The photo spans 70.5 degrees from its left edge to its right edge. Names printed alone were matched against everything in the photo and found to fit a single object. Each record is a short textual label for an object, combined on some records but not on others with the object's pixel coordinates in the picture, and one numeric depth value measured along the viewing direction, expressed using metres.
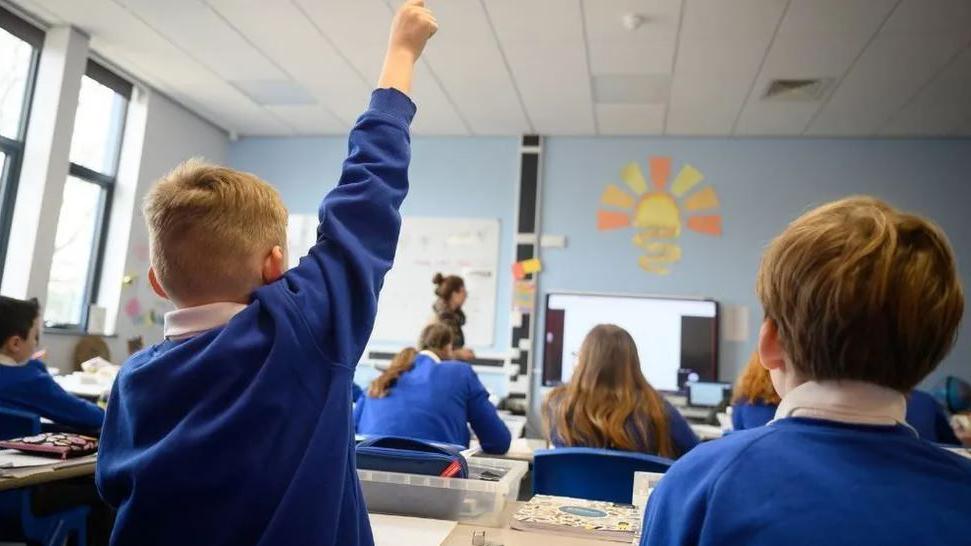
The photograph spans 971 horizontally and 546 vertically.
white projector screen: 4.84
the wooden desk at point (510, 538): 1.10
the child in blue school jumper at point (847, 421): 0.61
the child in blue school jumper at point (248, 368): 0.74
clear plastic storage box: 1.24
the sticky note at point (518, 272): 5.24
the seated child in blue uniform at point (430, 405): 2.53
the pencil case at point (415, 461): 1.28
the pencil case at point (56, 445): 1.60
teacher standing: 3.86
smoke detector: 3.49
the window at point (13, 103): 4.07
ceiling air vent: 4.20
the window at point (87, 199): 4.59
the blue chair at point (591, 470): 1.90
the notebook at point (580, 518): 1.14
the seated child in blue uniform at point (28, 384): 2.25
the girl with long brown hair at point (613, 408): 2.19
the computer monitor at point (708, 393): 4.51
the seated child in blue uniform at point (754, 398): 2.50
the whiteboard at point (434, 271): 5.32
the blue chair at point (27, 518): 2.01
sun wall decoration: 5.10
